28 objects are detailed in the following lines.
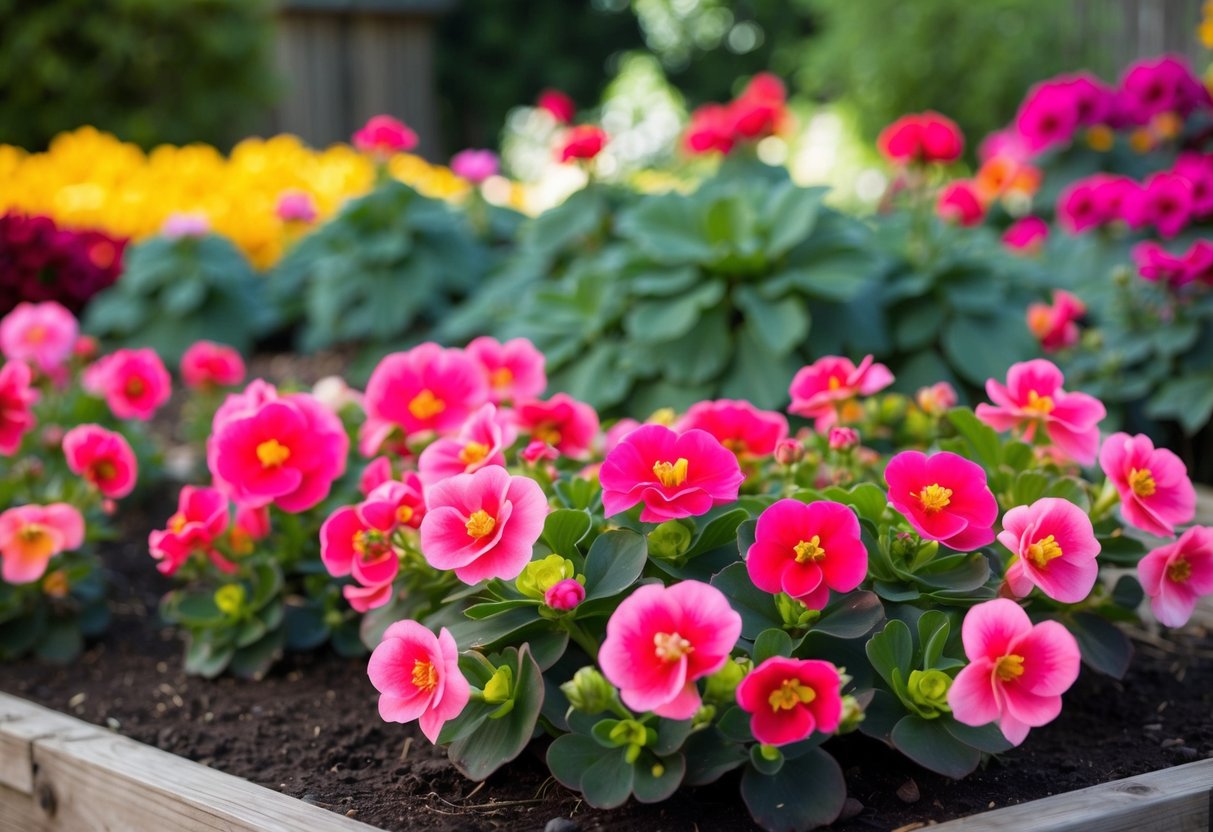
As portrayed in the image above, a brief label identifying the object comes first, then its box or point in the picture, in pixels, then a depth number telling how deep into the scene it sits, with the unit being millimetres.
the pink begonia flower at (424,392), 1132
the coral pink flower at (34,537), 1176
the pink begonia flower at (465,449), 1032
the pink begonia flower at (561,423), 1114
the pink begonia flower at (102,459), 1197
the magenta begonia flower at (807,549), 932
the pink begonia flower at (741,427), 1081
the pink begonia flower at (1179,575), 993
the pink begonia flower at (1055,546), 940
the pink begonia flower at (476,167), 2137
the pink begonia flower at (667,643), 891
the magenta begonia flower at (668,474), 947
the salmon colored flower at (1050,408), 1050
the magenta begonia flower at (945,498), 948
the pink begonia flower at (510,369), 1178
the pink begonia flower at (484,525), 941
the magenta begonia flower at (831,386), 1095
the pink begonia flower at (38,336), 1370
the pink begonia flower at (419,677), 928
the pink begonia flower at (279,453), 1078
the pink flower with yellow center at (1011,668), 907
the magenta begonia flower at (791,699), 897
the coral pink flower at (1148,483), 1001
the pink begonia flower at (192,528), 1126
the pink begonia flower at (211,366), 1525
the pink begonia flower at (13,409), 1227
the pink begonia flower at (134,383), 1322
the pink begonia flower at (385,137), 1907
